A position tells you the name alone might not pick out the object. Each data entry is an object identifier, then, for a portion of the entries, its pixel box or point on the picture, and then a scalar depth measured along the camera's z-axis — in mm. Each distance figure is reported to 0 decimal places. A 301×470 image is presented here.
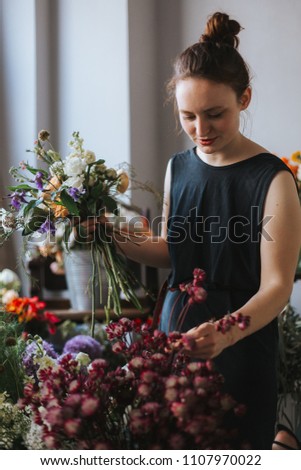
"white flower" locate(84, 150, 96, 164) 1541
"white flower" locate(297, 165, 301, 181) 2953
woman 1459
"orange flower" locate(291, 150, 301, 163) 2975
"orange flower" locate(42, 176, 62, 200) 1487
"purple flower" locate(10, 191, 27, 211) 1484
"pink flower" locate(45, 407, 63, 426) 953
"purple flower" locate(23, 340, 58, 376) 1334
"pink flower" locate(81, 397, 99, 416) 957
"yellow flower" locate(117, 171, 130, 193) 1603
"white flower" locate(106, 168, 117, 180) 1572
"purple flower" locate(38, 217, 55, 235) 1487
